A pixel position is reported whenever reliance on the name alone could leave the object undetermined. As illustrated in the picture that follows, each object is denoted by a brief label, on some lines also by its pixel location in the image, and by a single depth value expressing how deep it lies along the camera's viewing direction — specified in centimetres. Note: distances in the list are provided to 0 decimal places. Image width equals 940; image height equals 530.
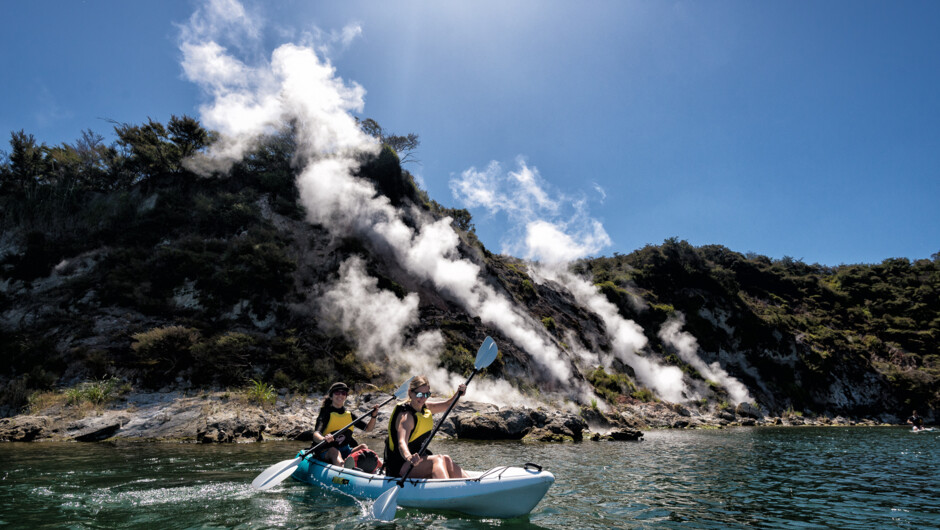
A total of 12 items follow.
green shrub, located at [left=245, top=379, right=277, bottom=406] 1791
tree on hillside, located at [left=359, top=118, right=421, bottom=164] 4494
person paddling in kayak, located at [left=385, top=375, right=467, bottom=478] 641
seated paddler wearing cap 831
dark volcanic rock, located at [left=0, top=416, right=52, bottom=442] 1380
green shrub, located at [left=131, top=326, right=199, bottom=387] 1836
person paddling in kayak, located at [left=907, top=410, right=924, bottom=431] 2783
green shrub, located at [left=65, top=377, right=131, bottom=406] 1609
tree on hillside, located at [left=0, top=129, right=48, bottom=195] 3045
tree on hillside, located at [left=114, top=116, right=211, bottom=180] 3256
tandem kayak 564
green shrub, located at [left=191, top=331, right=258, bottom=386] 1881
